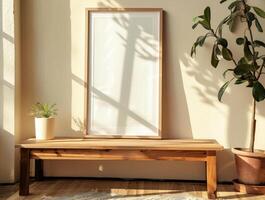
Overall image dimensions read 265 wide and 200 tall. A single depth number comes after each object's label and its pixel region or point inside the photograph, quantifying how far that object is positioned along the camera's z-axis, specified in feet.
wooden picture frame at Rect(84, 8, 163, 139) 13.64
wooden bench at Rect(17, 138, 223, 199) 11.88
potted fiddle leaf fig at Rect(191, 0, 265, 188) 12.24
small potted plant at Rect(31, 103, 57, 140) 12.95
